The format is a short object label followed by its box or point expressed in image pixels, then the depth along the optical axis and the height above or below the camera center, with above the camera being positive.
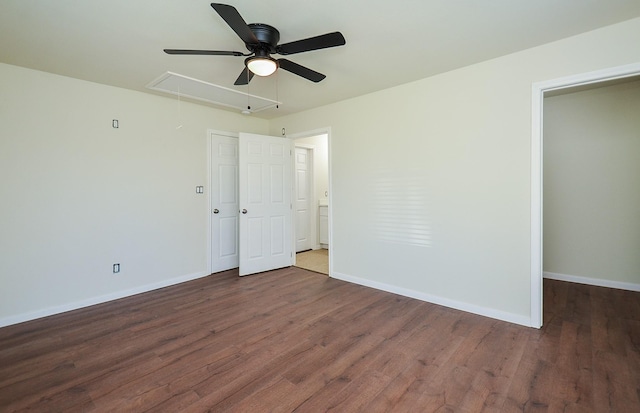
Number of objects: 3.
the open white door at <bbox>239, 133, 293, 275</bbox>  4.44 +0.01
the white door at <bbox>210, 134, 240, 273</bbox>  4.54 +0.01
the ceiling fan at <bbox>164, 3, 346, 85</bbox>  1.88 +1.08
